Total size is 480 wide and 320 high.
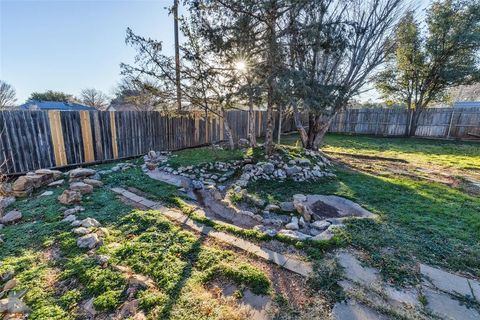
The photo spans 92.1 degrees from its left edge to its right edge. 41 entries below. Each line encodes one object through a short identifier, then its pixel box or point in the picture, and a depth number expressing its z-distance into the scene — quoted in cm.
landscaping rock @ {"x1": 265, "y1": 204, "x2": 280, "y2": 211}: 340
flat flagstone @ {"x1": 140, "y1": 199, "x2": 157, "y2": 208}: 334
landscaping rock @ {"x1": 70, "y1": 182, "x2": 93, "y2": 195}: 359
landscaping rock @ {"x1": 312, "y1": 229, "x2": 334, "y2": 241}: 254
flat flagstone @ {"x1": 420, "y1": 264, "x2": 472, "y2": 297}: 187
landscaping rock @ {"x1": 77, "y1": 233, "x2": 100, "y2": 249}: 229
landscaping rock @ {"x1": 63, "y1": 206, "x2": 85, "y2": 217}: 296
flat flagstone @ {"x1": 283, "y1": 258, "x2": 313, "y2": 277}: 203
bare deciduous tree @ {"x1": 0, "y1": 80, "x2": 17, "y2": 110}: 1934
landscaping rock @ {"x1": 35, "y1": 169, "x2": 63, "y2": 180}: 416
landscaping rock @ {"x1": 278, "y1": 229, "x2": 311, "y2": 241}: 253
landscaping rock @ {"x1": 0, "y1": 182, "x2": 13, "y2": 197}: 360
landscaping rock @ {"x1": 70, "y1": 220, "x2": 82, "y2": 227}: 267
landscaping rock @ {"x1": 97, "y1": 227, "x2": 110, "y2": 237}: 250
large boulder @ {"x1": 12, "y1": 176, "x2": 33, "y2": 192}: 372
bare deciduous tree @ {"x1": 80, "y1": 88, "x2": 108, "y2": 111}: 2750
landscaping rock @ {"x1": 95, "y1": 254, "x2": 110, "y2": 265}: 205
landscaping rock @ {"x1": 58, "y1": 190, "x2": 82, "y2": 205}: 327
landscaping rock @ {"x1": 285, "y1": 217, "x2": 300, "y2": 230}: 285
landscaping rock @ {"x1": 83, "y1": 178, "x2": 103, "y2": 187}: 399
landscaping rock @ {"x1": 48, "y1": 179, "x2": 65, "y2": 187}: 401
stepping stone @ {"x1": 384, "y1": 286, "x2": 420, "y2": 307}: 172
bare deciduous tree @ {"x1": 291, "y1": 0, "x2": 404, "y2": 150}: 477
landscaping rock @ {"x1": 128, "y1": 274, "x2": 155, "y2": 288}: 181
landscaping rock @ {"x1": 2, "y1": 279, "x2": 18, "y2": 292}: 179
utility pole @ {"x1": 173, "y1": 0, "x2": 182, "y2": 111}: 548
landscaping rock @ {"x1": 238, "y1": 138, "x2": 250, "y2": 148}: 772
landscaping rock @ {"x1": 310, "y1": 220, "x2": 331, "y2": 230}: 287
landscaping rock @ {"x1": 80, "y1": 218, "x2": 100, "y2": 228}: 264
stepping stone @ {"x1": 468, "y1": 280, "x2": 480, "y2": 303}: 181
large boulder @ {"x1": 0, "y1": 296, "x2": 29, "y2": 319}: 158
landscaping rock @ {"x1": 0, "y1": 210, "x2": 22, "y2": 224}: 282
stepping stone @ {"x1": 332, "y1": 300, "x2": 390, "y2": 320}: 157
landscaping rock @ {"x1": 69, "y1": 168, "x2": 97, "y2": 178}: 431
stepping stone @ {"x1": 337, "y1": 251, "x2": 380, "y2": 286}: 193
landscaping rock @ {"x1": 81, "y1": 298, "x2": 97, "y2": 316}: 161
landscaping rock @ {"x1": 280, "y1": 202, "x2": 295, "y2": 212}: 340
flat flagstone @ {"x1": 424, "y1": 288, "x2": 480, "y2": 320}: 162
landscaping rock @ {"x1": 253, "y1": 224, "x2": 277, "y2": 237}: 258
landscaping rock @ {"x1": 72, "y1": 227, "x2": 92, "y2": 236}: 249
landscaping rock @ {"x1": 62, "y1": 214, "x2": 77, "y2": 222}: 279
